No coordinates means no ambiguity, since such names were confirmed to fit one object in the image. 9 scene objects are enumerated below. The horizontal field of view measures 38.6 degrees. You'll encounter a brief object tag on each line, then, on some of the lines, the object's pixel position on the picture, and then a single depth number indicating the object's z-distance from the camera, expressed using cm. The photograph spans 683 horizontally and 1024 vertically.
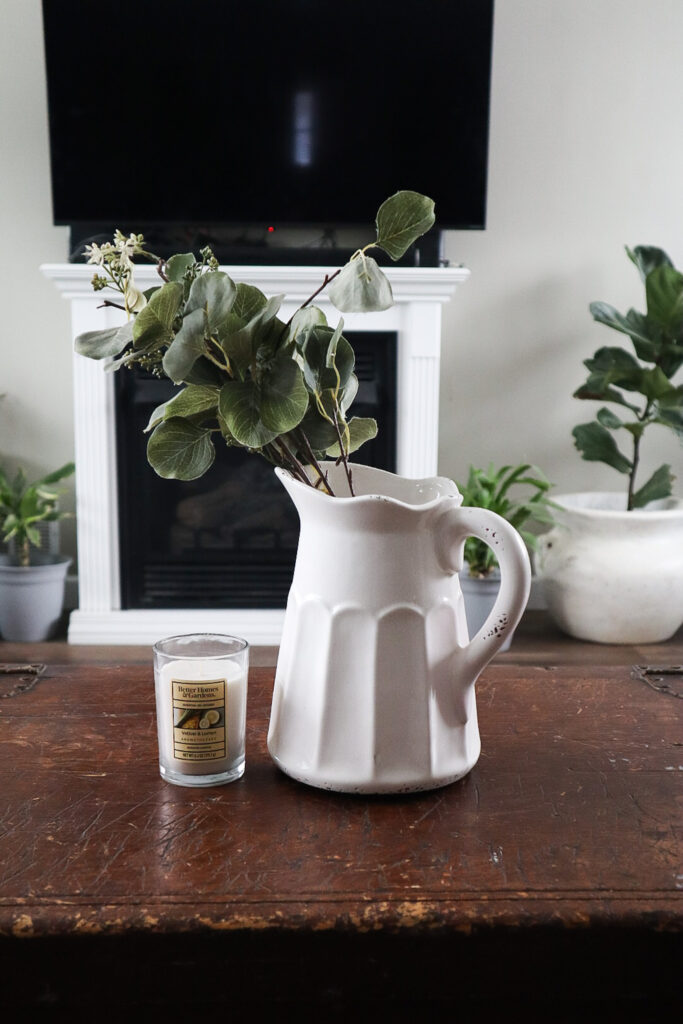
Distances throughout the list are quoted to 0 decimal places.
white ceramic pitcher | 73
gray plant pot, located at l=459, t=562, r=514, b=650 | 254
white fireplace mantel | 261
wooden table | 58
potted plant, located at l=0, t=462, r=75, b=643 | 268
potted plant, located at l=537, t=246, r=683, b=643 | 263
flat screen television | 260
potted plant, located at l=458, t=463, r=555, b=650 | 255
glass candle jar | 74
